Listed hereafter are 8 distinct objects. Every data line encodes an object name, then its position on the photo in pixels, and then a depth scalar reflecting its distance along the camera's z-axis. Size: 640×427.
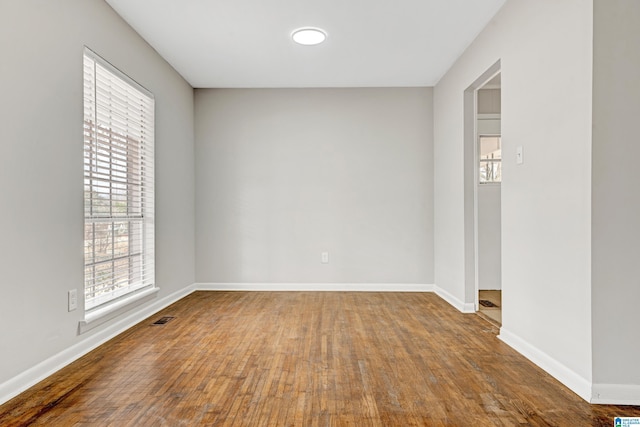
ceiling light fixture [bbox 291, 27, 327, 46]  3.17
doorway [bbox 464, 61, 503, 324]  4.39
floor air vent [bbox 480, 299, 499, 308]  3.85
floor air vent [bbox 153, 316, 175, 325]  3.25
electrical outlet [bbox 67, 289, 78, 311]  2.38
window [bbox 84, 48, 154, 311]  2.62
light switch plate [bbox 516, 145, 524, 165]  2.54
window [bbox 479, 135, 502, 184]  4.45
